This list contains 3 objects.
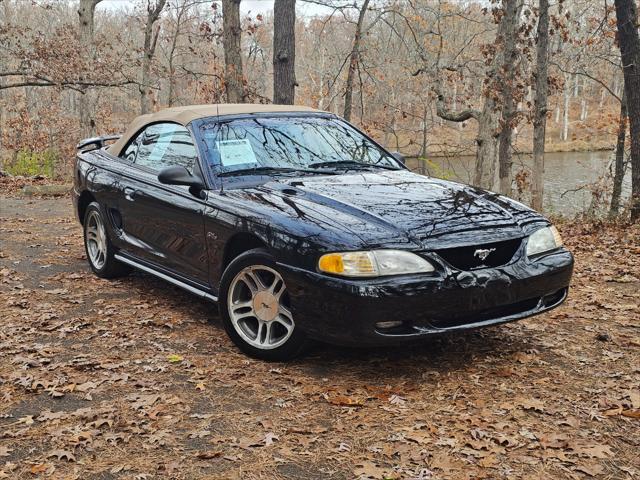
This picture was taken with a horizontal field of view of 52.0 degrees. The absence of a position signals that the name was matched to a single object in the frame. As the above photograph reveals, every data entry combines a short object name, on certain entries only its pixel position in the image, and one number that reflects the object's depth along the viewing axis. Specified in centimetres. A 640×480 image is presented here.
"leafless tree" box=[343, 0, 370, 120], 1691
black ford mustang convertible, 382
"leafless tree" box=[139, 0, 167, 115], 2352
